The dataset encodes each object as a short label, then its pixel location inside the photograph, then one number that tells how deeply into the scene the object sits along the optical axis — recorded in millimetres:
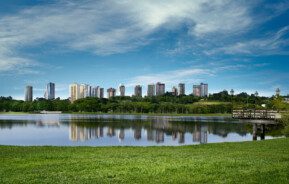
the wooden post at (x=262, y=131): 41104
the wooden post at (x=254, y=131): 40035
